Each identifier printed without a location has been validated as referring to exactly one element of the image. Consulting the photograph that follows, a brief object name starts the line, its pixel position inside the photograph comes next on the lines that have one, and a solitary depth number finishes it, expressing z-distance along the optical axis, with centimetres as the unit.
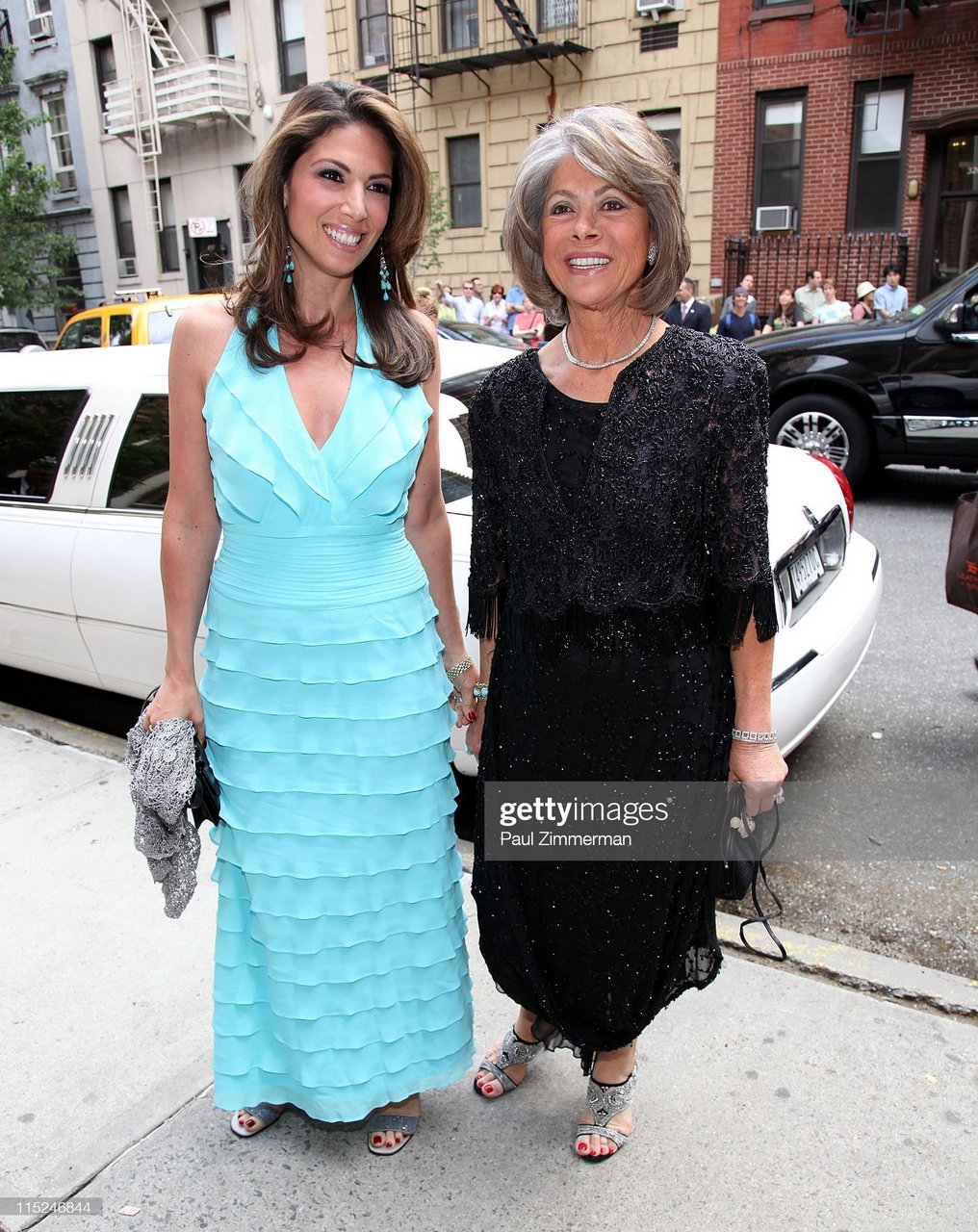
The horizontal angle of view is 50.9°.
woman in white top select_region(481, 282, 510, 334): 1716
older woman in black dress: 181
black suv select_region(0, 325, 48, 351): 1675
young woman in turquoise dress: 198
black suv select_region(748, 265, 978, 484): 753
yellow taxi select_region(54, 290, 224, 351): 1070
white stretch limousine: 337
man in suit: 1170
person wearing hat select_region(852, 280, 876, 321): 1387
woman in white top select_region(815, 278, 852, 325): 1323
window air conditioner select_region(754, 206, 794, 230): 1612
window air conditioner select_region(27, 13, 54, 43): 2586
